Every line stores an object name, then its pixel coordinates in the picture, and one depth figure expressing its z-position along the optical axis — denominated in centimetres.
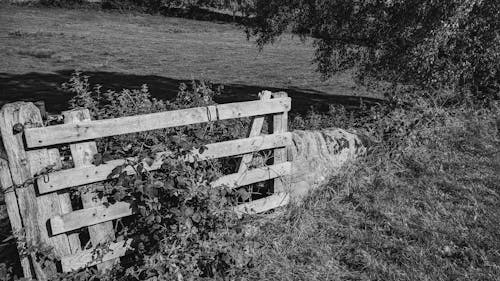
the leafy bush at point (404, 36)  724
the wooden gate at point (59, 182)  309
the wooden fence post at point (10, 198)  310
